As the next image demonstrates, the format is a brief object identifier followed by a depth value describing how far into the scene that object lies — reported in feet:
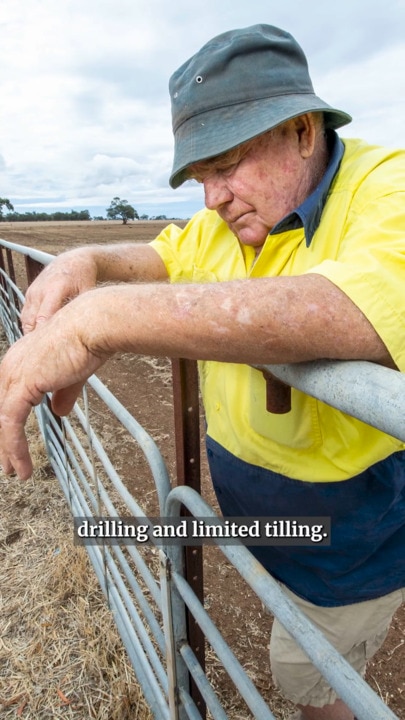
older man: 2.64
